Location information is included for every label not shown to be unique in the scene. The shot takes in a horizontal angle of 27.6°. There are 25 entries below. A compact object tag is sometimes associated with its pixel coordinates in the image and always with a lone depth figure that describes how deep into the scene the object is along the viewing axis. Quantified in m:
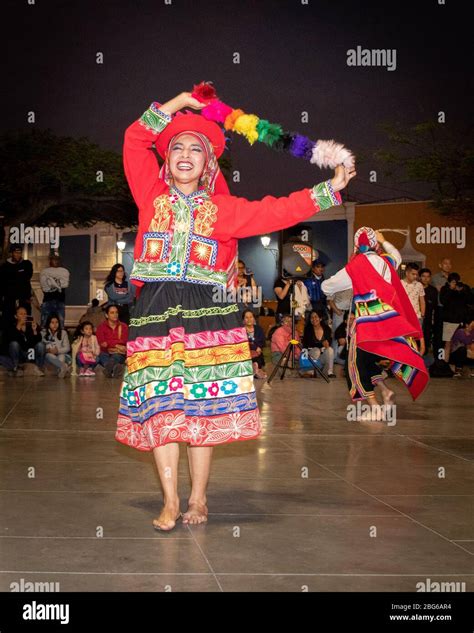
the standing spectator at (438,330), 14.05
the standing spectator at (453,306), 13.91
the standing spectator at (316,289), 13.71
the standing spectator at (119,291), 13.43
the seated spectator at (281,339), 13.60
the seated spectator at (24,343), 12.66
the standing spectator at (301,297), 13.55
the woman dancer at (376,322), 8.36
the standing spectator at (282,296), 13.69
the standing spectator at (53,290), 13.61
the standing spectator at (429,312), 14.02
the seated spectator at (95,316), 14.45
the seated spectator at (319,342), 13.20
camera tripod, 12.25
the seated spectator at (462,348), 13.80
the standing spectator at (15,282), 13.12
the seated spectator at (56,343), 12.86
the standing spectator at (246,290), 13.02
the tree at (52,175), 19.95
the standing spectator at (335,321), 13.26
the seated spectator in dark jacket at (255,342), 12.77
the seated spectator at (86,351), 12.83
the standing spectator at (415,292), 13.33
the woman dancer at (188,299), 4.23
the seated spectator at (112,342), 12.68
